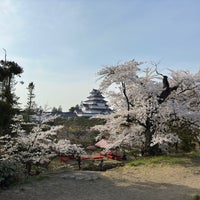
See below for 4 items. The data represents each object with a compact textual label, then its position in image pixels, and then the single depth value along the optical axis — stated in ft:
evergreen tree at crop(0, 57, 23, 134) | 30.48
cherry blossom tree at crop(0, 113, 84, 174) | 26.54
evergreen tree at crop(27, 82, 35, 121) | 79.73
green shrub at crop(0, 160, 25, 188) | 19.31
